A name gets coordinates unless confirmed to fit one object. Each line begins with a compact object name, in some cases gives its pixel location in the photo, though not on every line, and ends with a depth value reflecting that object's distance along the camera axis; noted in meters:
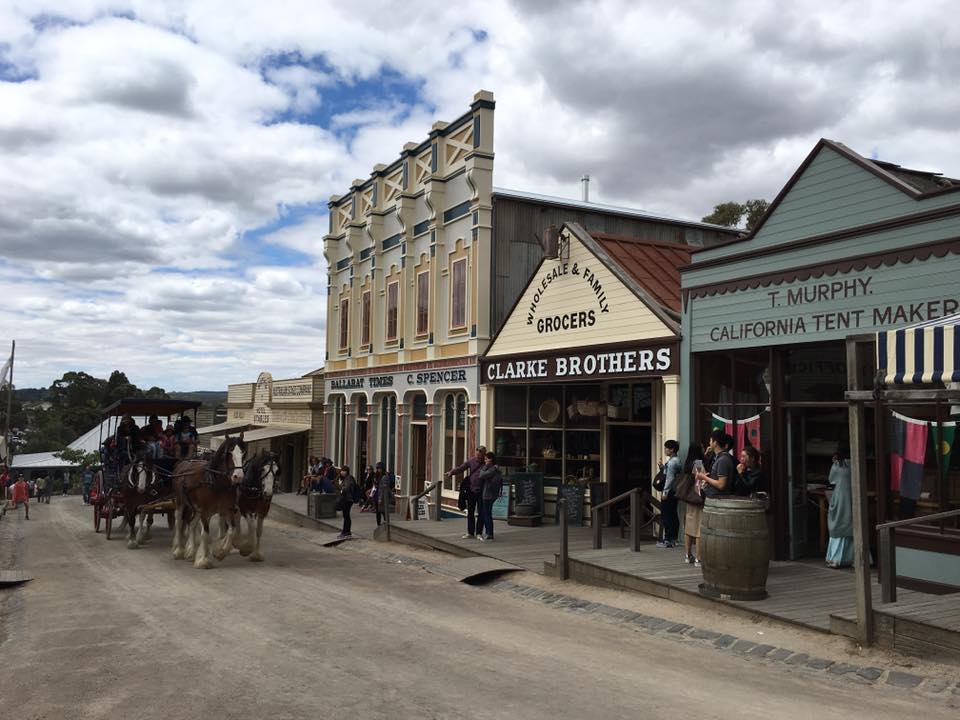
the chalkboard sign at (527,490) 16.62
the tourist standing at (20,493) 28.31
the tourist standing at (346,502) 16.42
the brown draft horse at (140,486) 14.68
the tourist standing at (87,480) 36.96
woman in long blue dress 10.31
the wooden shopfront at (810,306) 9.51
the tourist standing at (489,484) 13.60
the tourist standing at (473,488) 13.92
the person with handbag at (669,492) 11.87
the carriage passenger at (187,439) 15.69
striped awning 6.84
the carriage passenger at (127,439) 15.41
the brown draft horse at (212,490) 12.42
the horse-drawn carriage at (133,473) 14.72
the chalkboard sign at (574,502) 16.00
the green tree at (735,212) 33.78
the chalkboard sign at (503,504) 17.38
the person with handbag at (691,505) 10.41
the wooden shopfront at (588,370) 14.11
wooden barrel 8.70
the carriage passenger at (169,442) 15.70
